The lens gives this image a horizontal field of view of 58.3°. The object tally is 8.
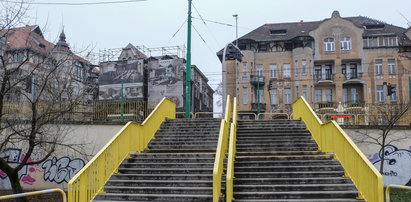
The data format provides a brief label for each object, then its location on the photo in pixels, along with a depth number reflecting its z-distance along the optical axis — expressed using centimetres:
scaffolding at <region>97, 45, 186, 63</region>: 4403
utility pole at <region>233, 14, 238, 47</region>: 4962
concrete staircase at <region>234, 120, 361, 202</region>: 873
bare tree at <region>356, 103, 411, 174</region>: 1448
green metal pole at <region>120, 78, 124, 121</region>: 1650
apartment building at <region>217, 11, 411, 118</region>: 4759
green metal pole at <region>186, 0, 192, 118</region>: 1696
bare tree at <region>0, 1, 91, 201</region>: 1171
